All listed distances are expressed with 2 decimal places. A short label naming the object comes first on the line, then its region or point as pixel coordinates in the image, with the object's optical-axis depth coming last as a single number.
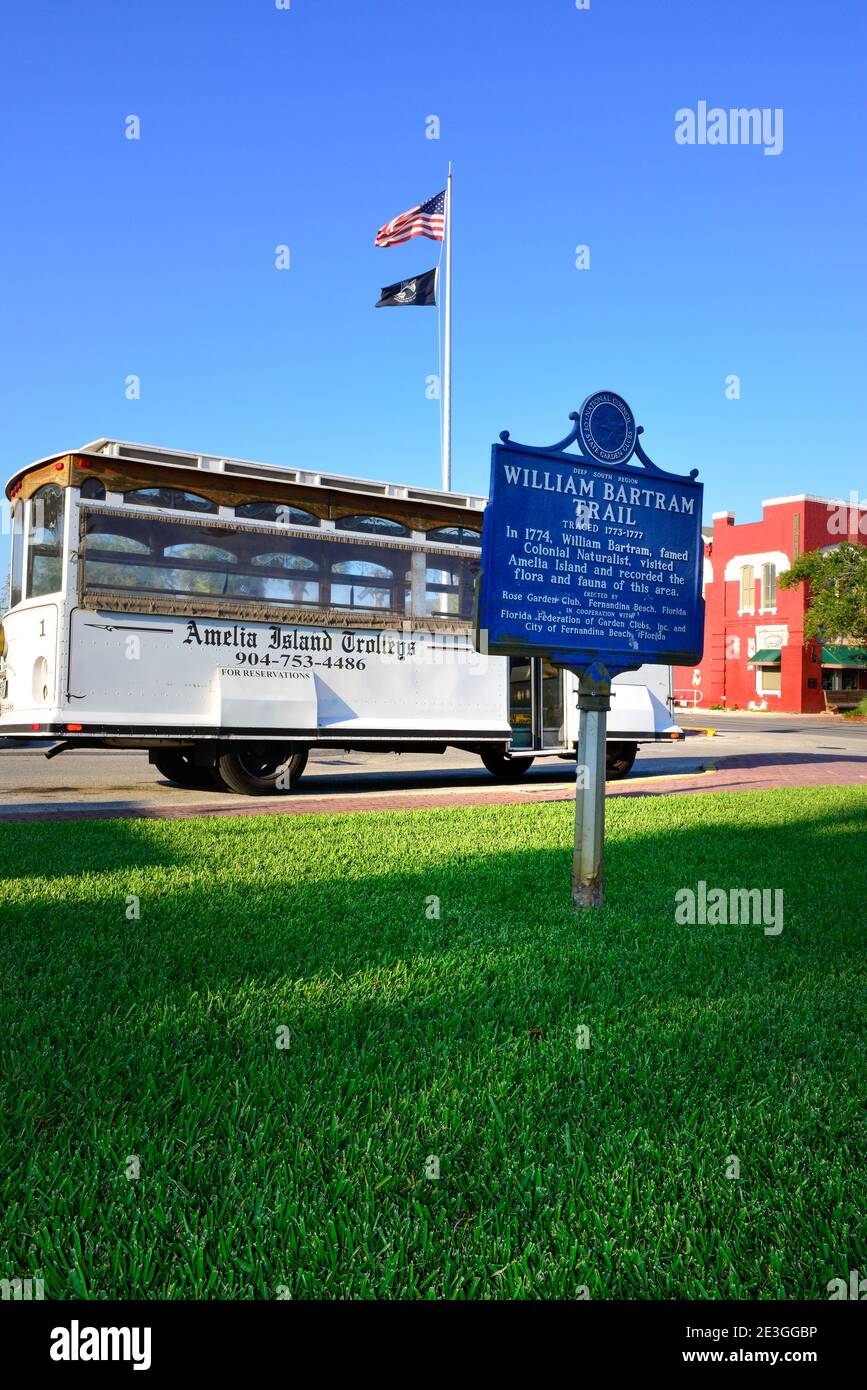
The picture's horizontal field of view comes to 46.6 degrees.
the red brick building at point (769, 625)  50.12
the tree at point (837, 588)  46.06
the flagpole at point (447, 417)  26.11
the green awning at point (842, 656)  49.94
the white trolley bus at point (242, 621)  11.24
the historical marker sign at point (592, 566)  5.67
